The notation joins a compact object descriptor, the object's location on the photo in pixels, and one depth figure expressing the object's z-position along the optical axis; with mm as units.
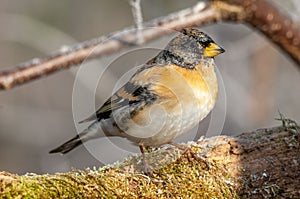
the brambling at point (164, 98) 5672
